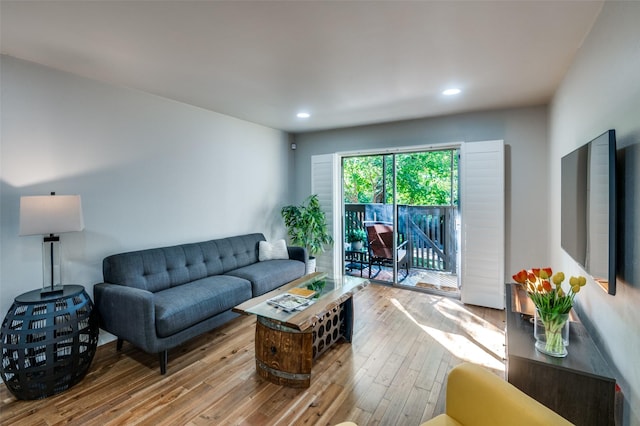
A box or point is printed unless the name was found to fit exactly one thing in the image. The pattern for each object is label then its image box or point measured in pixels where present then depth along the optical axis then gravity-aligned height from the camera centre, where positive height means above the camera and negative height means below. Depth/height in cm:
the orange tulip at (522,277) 184 -40
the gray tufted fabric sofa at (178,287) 231 -70
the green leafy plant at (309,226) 463 -20
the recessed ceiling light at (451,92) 301 +123
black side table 195 -87
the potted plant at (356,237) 497 -40
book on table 257 -69
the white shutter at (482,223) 362 -13
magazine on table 229 -71
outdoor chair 463 -51
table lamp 208 -5
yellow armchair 102 -71
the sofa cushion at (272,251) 407 -51
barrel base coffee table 214 -93
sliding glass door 423 -2
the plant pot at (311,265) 432 -76
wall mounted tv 135 +2
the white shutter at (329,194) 478 +31
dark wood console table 131 -78
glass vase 152 -63
